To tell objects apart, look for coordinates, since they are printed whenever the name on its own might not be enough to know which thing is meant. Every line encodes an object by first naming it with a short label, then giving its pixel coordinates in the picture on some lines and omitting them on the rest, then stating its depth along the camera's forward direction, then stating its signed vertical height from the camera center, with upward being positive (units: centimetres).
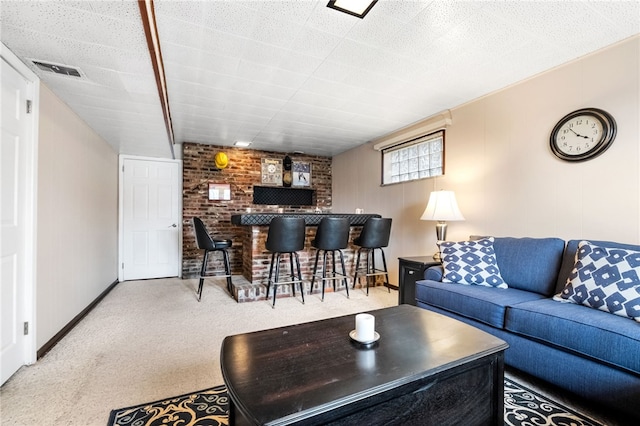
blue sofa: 152 -66
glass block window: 389 +79
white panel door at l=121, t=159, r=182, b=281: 502 -12
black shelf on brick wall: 589 +35
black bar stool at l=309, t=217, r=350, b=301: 376 -27
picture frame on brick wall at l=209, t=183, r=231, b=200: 540 +39
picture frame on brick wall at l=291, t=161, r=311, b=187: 613 +82
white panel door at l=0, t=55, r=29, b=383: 191 -7
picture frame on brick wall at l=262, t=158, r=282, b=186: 586 +82
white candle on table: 137 -52
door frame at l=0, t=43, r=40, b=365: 215 -8
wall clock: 233 +67
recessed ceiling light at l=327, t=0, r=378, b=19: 184 +129
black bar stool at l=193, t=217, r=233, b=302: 380 -40
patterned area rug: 154 -107
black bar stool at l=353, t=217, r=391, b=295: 399 -28
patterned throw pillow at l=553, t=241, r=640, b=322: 175 -40
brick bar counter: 377 -58
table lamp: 323 +6
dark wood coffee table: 96 -59
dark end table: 302 -62
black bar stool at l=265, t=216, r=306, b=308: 346 -27
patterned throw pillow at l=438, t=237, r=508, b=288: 256 -43
